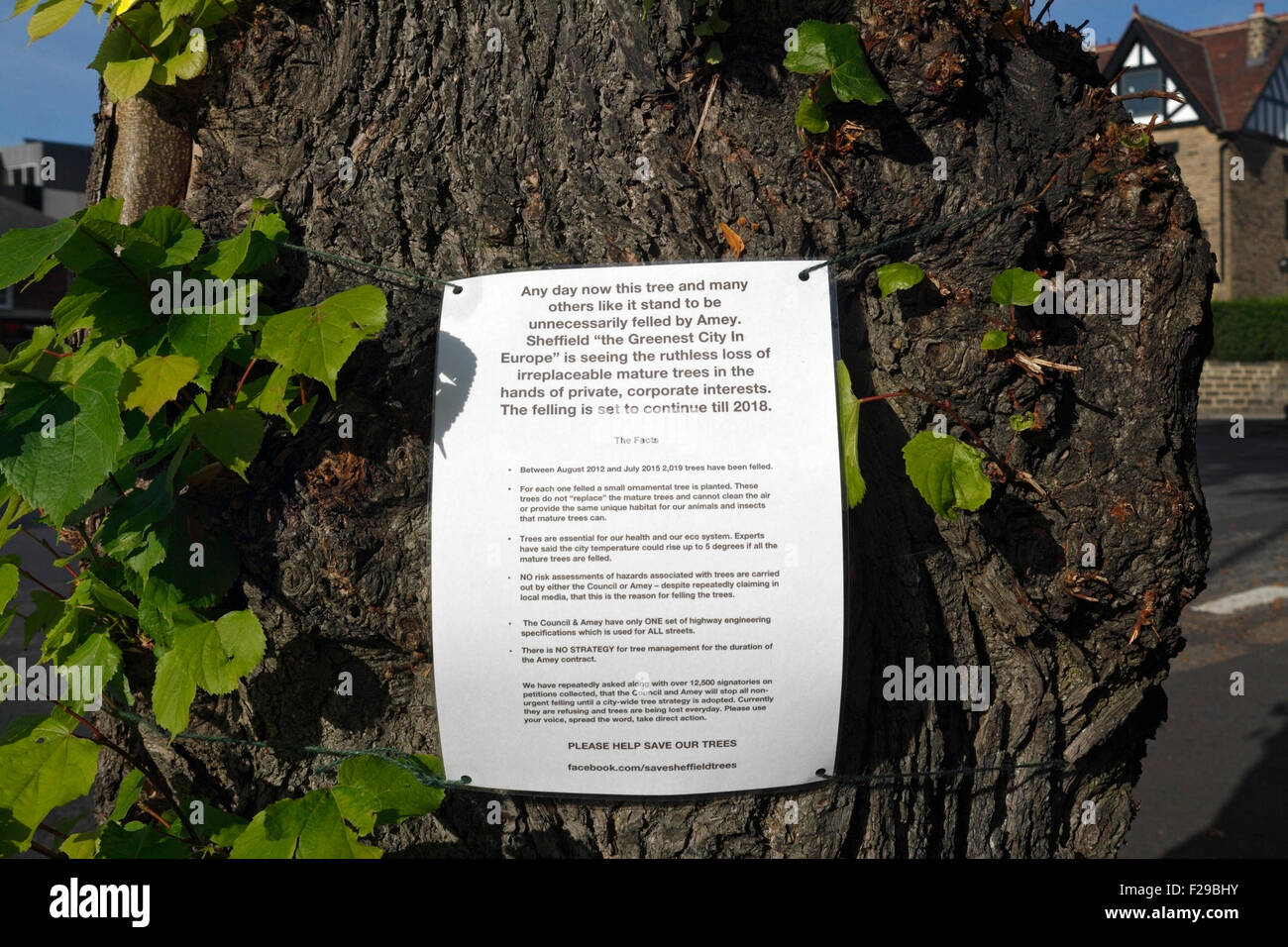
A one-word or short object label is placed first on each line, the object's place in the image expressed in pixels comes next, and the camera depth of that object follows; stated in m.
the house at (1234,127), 23.12
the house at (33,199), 20.34
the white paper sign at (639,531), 0.57
